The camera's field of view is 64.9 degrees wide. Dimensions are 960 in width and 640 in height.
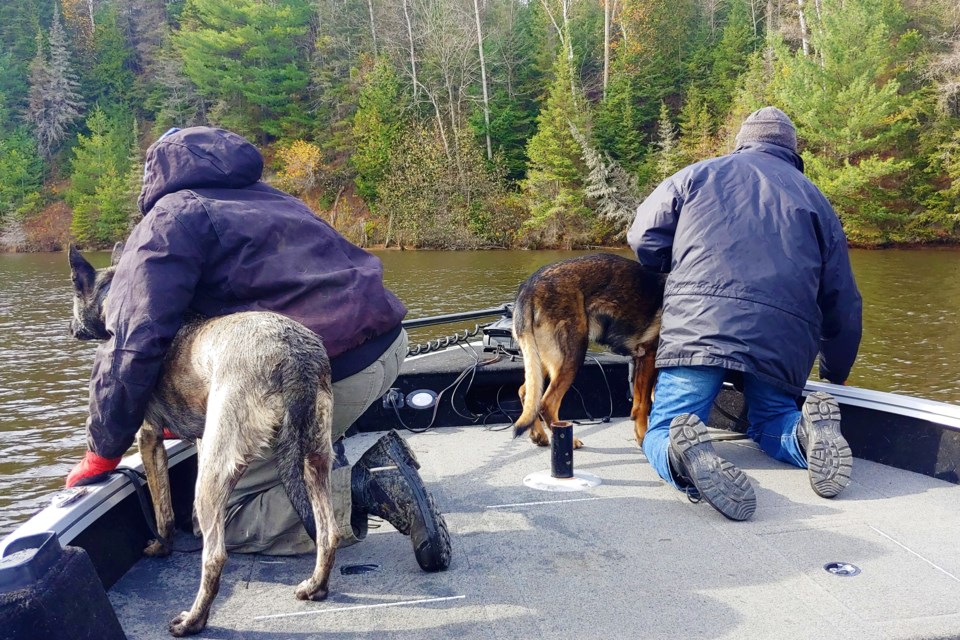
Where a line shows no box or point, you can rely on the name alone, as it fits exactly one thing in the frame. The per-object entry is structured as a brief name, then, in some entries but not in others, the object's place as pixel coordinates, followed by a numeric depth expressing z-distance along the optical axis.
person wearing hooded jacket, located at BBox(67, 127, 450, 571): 2.48
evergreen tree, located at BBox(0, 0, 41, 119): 55.47
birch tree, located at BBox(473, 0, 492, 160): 40.98
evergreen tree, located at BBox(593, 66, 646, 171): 37.25
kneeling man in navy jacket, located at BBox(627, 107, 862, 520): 3.28
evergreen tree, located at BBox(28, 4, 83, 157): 54.62
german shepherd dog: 4.29
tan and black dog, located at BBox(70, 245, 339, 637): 2.29
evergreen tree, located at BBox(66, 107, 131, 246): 44.94
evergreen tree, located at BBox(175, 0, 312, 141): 45.47
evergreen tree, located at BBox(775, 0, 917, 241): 27.70
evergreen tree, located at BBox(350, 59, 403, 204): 42.16
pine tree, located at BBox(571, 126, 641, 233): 33.97
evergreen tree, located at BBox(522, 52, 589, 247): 34.94
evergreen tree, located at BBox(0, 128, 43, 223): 48.03
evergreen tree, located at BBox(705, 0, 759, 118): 37.25
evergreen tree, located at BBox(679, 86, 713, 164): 35.34
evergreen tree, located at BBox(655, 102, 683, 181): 35.41
